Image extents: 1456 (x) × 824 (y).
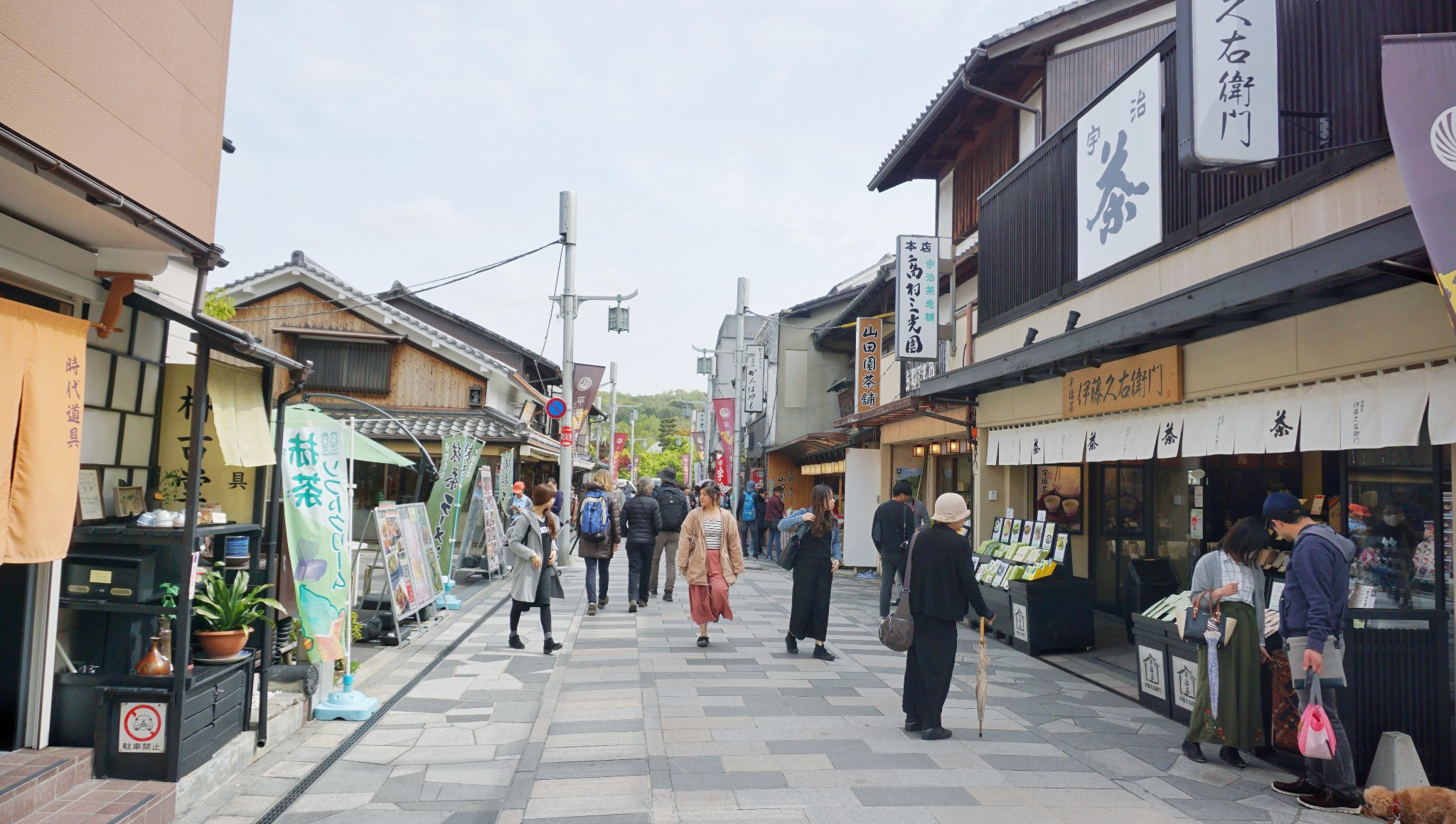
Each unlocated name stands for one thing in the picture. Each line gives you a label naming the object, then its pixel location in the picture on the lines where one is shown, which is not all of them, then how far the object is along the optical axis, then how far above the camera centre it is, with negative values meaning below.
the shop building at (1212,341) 5.47 +1.37
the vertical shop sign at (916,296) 14.31 +3.17
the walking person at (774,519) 23.66 -0.91
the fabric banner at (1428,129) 4.09 +1.85
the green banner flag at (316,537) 6.89 -0.52
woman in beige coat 10.21 -0.91
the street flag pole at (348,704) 7.19 -1.91
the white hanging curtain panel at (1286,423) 5.45 +0.63
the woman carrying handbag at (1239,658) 6.01 -1.08
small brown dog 4.59 -1.60
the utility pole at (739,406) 25.98 +2.55
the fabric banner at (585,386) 23.25 +2.51
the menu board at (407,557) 10.18 -1.01
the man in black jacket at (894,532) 11.07 -0.53
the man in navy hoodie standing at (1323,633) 5.16 -0.77
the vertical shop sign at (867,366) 20.03 +2.80
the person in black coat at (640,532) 12.95 -0.75
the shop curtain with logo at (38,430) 4.28 +0.16
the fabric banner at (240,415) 5.88 +0.37
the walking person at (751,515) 24.52 -0.86
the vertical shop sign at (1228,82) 6.06 +2.91
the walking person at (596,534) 12.21 -0.76
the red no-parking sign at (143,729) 5.11 -1.53
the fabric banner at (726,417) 28.97 +2.21
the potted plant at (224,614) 5.83 -0.98
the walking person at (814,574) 9.47 -0.96
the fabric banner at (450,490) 14.48 -0.25
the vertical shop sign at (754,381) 30.09 +3.65
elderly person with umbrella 6.67 -0.91
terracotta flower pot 5.81 -1.16
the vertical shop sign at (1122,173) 8.41 +3.31
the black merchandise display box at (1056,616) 10.16 -1.40
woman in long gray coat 9.81 -0.97
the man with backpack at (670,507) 13.33 -0.37
